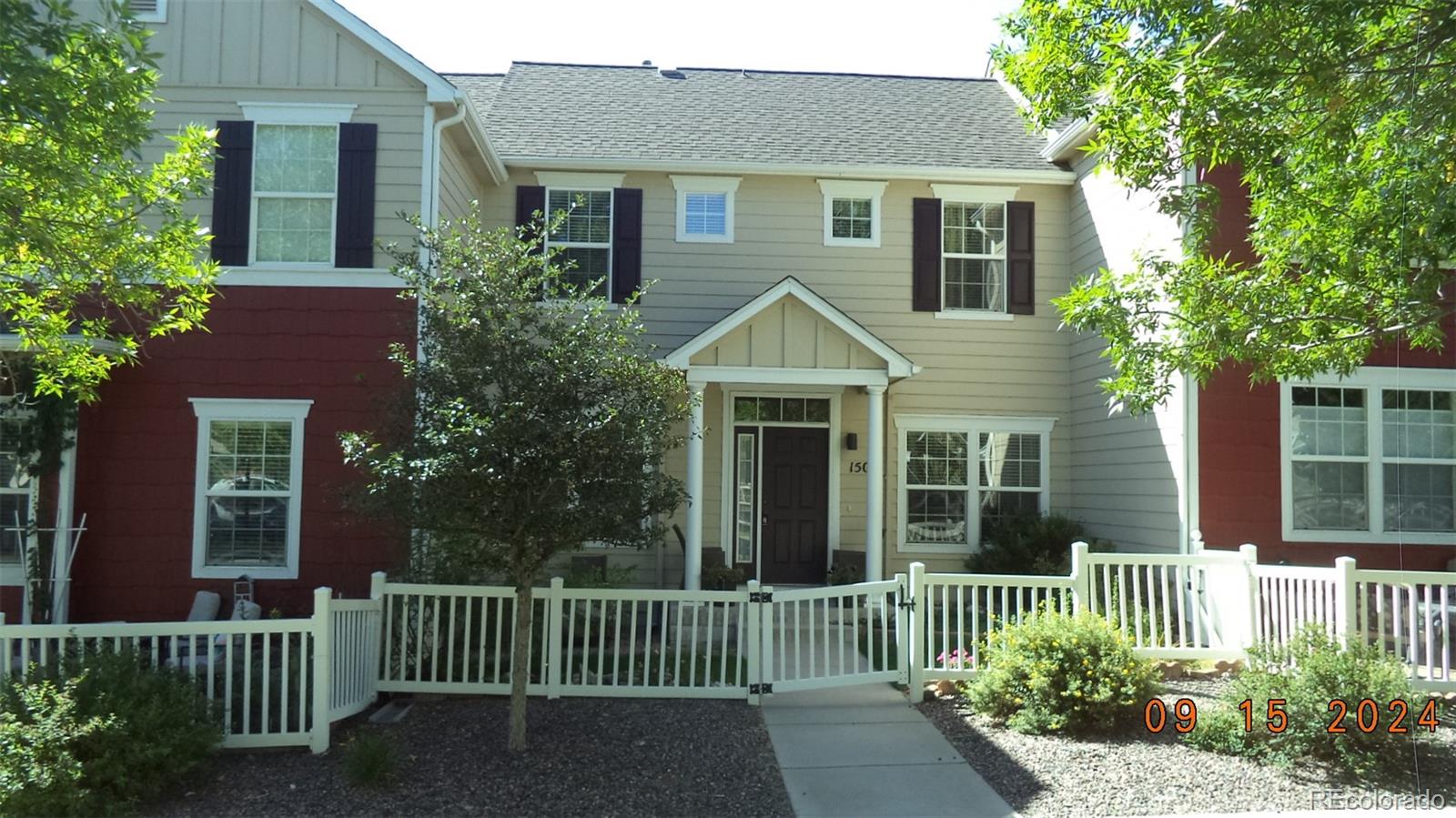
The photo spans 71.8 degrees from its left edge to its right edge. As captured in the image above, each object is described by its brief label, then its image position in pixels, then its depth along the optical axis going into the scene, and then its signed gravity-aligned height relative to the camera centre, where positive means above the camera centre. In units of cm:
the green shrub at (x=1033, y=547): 1150 -71
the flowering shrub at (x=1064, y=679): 651 -128
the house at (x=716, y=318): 981 +181
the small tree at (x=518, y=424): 604 +32
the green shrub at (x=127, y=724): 537 -142
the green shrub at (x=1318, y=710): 580 -130
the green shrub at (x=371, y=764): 568 -164
